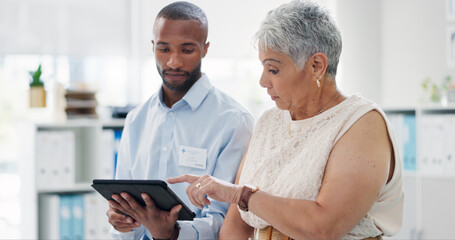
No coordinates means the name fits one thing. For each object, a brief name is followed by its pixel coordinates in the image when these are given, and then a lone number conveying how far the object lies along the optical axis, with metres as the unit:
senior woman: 1.35
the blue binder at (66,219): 3.73
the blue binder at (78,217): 3.75
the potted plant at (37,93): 3.83
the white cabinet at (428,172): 3.41
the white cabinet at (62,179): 3.69
